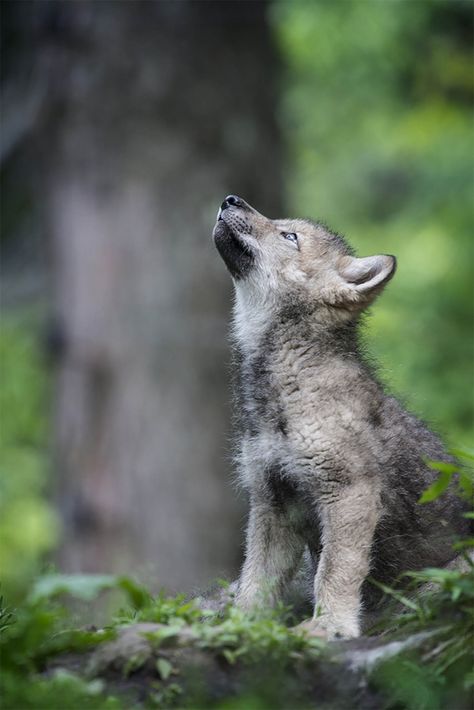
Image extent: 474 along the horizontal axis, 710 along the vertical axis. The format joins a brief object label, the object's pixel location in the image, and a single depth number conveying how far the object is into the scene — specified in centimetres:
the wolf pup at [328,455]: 1102
